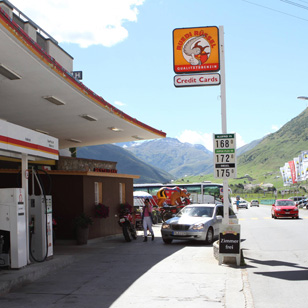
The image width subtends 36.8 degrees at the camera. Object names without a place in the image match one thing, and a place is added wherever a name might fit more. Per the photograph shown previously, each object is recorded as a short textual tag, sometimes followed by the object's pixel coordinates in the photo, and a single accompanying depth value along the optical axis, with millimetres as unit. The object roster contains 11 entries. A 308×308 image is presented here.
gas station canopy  9623
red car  35531
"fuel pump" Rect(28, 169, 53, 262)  11320
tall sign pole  12188
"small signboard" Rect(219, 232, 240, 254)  11297
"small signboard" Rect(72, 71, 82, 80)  28761
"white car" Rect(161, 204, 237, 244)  17391
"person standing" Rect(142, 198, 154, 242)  18516
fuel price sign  12211
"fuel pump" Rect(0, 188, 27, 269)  10023
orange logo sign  13133
